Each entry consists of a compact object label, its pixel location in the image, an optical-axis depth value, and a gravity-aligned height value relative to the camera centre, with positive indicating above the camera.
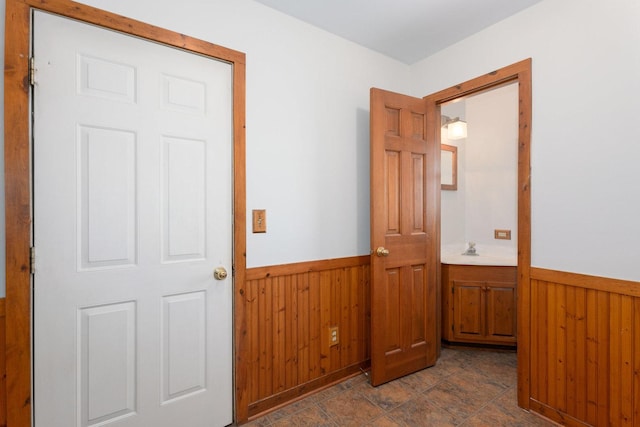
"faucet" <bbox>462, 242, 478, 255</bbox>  3.21 -0.41
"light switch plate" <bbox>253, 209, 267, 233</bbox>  1.87 -0.06
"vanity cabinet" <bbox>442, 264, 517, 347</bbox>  2.71 -0.84
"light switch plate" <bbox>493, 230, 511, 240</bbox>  3.12 -0.24
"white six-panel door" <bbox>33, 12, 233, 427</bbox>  1.35 -0.10
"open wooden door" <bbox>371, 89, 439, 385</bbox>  2.18 -0.19
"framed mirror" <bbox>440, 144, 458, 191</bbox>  3.37 +0.50
